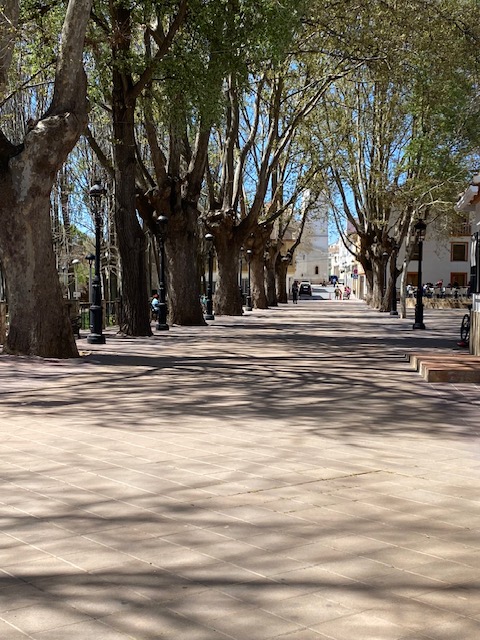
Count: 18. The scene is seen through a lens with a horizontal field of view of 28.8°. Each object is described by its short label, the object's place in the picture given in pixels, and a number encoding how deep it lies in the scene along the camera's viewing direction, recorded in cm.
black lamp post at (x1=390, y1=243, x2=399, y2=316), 4250
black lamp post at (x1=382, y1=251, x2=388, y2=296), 4288
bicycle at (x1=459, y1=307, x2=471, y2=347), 2002
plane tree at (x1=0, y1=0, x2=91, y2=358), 1452
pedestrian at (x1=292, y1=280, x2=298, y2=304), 6985
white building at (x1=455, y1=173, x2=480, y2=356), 1652
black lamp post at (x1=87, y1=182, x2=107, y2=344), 2023
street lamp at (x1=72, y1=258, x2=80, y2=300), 5149
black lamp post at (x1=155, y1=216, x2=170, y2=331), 2568
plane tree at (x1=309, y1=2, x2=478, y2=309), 2145
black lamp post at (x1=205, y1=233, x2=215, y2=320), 3306
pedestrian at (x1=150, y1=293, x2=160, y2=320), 3186
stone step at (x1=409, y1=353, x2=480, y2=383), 1294
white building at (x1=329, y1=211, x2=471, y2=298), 7419
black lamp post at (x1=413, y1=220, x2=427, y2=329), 2838
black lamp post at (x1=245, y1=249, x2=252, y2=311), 4484
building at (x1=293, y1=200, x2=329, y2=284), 15112
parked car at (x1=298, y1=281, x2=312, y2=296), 9632
